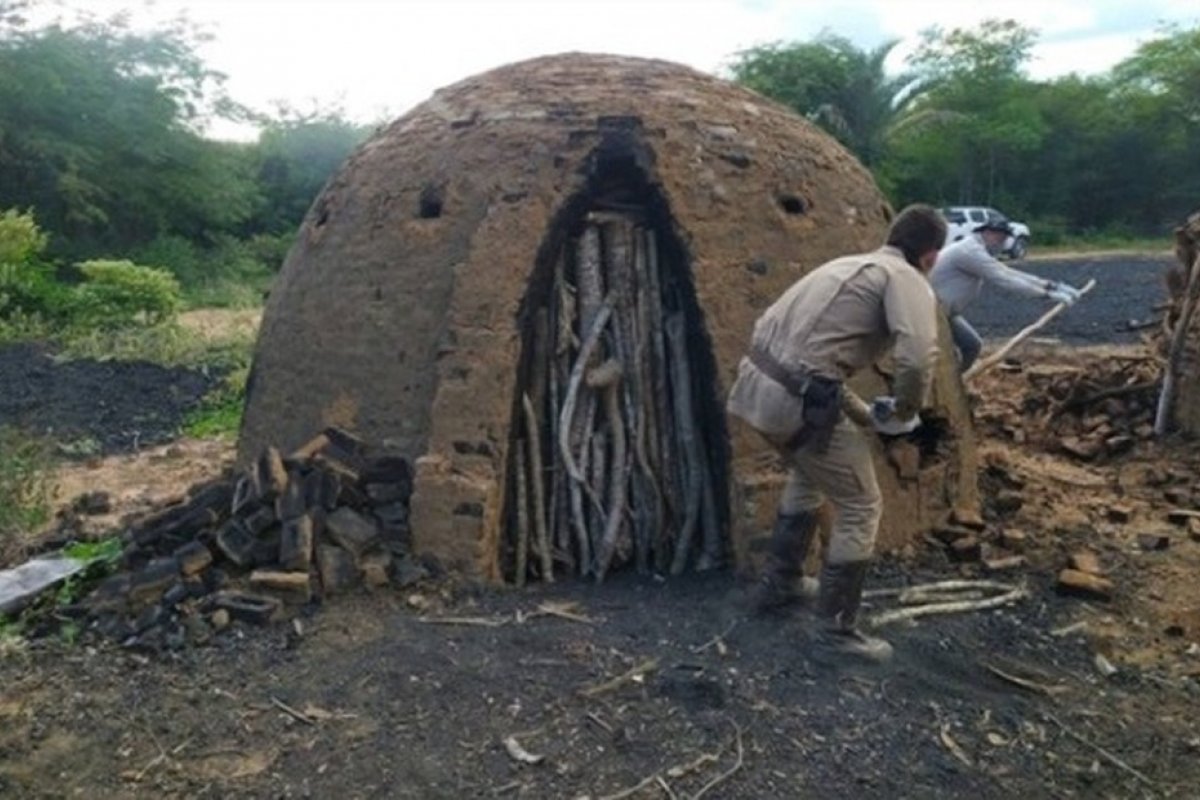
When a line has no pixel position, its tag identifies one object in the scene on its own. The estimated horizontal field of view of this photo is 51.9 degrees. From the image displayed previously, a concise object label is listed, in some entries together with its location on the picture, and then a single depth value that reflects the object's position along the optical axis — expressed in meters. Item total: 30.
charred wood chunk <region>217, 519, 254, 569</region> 5.66
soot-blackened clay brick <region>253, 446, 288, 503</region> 5.79
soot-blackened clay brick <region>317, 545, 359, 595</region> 5.57
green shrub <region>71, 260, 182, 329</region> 18.75
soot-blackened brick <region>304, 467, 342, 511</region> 5.77
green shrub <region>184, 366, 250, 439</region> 11.93
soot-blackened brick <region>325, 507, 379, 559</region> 5.69
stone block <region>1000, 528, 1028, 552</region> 6.51
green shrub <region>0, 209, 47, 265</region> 19.69
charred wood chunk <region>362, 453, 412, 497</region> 5.98
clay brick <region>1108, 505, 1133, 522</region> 7.38
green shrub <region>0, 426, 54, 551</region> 7.45
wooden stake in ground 9.20
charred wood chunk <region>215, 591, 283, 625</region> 5.39
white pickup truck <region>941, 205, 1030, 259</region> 26.87
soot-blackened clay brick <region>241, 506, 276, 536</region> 5.71
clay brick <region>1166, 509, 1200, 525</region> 7.39
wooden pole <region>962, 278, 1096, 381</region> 8.34
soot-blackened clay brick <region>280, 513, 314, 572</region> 5.57
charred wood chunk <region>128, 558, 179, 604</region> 5.55
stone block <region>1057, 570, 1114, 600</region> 5.98
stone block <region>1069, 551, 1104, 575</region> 6.20
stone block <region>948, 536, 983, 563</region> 6.27
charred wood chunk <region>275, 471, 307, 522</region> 5.71
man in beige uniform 4.88
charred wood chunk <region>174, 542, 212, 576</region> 5.60
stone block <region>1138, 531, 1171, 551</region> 6.84
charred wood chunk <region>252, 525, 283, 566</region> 5.68
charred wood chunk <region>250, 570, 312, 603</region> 5.51
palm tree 32.53
